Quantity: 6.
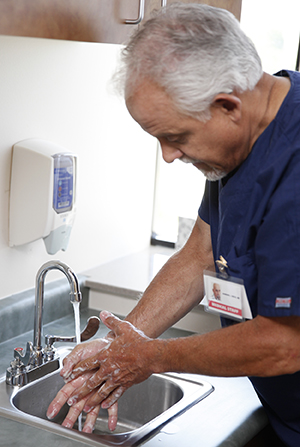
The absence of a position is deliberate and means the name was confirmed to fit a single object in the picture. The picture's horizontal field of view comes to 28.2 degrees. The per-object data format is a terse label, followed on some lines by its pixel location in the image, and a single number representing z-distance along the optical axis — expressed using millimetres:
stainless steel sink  1162
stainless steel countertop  1104
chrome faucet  1305
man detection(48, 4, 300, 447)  862
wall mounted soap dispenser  1534
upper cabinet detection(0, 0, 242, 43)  981
